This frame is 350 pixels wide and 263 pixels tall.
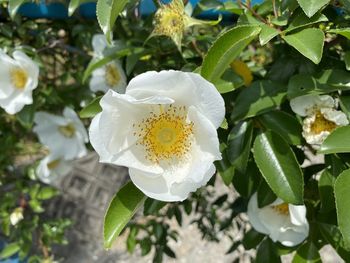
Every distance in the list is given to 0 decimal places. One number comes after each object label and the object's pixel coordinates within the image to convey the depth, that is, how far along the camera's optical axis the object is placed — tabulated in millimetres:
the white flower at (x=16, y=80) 266
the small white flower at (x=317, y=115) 205
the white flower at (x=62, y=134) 312
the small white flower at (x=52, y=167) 330
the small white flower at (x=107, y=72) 266
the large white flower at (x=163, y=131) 157
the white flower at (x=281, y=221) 231
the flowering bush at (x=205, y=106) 167
